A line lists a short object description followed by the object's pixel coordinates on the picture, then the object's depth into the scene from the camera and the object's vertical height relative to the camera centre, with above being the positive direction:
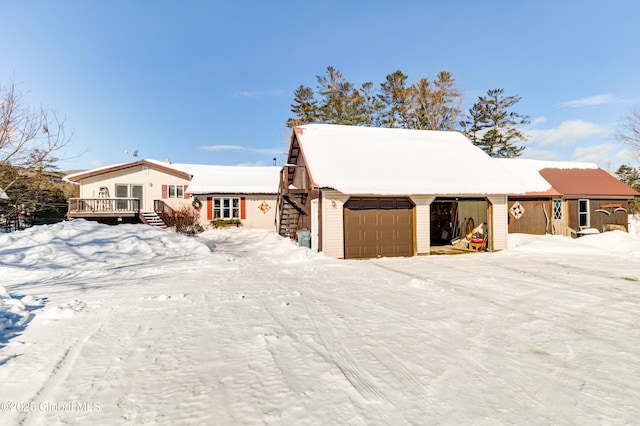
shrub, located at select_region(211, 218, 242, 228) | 21.11 -0.52
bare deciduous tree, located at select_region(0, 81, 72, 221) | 10.08 +2.02
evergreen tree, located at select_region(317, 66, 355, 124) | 32.69 +12.27
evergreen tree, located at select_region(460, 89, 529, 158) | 33.25 +8.91
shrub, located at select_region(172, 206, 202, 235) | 18.80 -0.34
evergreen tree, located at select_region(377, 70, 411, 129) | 31.36 +11.59
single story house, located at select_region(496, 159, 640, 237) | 18.11 +0.33
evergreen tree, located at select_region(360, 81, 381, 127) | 32.67 +11.32
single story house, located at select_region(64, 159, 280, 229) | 20.44 +1.52
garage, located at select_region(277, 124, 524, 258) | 12.27 +1.08
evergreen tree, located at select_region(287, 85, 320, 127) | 33.56 +11.82
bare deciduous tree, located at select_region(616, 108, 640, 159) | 25.83 +5.74
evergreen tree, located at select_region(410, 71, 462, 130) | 29.16 +10.52
